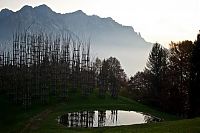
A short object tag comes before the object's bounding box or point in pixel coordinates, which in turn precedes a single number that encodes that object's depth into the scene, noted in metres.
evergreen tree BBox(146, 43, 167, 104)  89.94
